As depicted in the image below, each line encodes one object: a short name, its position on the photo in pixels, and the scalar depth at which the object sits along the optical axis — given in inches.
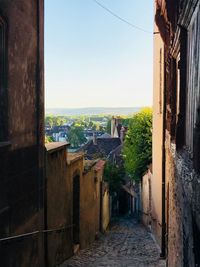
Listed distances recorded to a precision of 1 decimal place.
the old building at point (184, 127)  107.5
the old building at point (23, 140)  184.4
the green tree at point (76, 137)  2429.9
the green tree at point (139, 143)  581.8
